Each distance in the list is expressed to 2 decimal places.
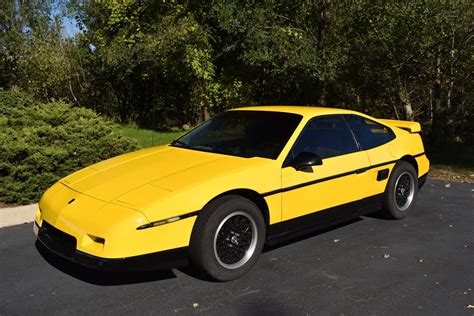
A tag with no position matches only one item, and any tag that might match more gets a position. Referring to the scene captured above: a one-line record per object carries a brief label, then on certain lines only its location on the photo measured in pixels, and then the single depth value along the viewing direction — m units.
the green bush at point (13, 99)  11.27
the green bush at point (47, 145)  5.80
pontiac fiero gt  3.36
